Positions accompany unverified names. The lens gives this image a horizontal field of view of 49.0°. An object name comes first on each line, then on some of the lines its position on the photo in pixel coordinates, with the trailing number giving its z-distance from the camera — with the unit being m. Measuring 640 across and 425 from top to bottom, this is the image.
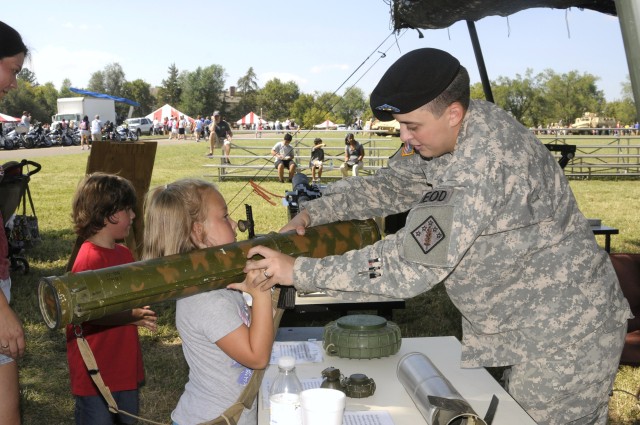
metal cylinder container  2.14
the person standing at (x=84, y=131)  38.01
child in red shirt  3.29
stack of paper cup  1.94
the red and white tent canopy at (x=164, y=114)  67.12
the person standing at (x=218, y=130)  24.91
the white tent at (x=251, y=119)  71.30
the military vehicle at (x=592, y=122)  58.84
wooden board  5.95
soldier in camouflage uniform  2.22
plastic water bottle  2.12
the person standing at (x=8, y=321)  2.66
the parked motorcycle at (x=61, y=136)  43.01
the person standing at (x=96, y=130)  35.56
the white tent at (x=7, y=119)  47.22
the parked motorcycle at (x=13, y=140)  36.50
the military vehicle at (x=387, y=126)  25.98
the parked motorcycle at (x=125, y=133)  45.09
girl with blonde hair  2.42
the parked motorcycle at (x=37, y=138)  39.31
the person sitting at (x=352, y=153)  20.17
